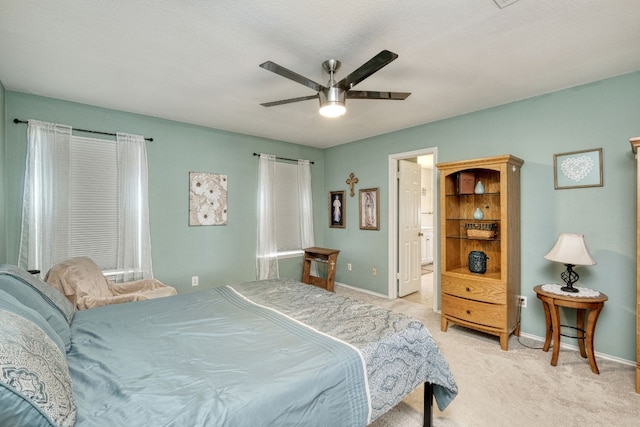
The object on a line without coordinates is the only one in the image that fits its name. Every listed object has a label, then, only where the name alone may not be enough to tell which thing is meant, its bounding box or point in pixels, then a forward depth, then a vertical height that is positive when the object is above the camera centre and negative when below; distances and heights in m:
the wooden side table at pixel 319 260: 4.32 -0.75
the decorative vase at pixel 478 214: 3.23 -0.01
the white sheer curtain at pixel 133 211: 3.40 +0.05
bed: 0.96 -0.67
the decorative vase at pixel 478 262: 3.12 -0.52
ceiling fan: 1.80 +0.88
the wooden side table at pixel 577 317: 2.40 -0.92
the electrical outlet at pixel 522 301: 3.13 -0.93
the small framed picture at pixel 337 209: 5.18 +0.09
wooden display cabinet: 2.86 -0.35
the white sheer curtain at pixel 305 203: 5.08 +0.20
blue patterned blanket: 1.48 -0.69
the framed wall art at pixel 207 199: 3.96 +0.23
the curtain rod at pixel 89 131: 2.89 +0.94
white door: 4.55 -0.22
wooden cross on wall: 4.94 +0.58
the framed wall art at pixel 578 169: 2.70 +0.42
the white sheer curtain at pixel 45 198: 2.91 +0.17
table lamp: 2.47 -0.35
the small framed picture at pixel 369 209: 4.63 +0.08
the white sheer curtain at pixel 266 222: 4.53 -0.12
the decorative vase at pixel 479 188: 3.25 +0.28
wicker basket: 3.14 -0.18
